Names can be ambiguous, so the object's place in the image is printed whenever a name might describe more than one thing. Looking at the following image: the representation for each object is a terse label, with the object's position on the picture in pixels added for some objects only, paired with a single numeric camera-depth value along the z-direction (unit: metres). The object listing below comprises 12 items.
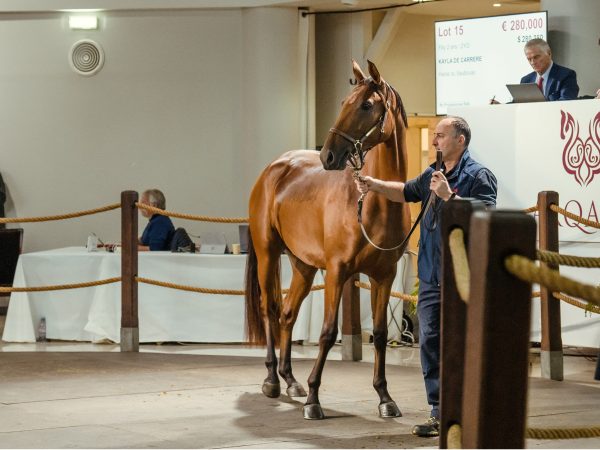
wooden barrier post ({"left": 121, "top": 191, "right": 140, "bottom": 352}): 11.98
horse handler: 7.13
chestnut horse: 7.90
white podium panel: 10.43
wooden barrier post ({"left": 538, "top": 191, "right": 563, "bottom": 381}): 10.07
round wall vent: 18.71
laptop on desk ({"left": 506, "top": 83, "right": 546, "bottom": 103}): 10.95
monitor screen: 15.81
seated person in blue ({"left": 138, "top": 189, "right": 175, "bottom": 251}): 13.59
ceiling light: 18.59
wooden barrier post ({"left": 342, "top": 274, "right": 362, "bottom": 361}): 11.42
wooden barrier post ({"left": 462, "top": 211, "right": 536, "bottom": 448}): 2.68
